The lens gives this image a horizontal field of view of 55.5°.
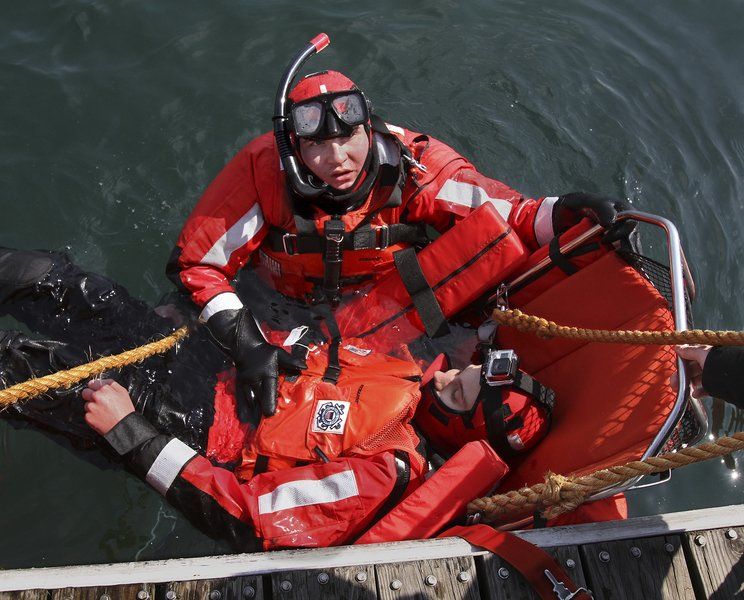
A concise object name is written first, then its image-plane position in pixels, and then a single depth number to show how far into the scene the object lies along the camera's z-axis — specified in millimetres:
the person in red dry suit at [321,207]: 2986
